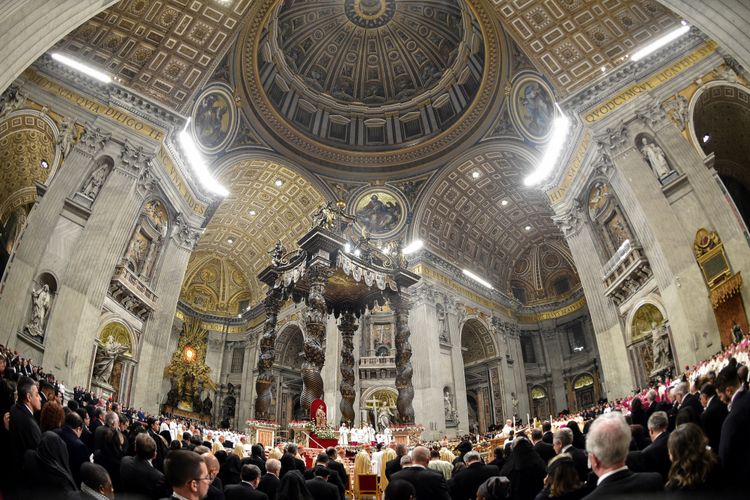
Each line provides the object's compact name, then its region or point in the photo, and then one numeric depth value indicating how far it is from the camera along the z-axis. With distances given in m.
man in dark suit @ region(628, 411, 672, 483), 3.42
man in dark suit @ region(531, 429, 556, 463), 4.94
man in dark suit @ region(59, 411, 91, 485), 3.95
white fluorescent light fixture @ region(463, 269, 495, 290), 24.09
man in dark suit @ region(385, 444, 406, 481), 6.18
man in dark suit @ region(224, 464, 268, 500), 3.93
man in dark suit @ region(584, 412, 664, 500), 2.16
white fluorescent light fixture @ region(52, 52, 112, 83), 13.51
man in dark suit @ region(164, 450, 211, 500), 2.50
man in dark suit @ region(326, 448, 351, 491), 6.04
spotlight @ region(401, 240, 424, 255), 22.42
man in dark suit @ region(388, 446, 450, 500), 4.24
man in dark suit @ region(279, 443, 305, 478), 5.65
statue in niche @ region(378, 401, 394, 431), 19.61
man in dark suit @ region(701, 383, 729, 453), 3.53
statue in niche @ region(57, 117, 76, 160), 13.32
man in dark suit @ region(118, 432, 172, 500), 3.52
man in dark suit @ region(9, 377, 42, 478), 3.45
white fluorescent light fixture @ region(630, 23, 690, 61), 13.21
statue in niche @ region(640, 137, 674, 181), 12.96
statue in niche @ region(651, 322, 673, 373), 12.91
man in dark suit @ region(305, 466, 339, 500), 4.86
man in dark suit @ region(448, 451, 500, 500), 4.82
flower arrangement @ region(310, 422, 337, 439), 11.59
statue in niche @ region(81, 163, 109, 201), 13.45
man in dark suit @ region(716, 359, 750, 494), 2.53
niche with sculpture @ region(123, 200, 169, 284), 15.18
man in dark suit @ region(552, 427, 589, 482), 4.06
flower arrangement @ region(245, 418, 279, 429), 12.11
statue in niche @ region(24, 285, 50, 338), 11.30
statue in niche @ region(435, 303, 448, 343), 21.48
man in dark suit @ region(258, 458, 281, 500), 4.78
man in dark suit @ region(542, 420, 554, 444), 5.45
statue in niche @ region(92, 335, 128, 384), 13.59
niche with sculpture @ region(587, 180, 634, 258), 14.76
